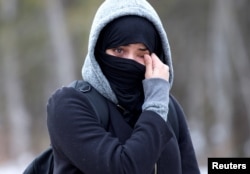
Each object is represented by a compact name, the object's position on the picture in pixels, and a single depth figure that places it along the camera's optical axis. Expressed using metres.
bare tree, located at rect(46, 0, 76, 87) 27.36
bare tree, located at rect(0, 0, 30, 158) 27.38
